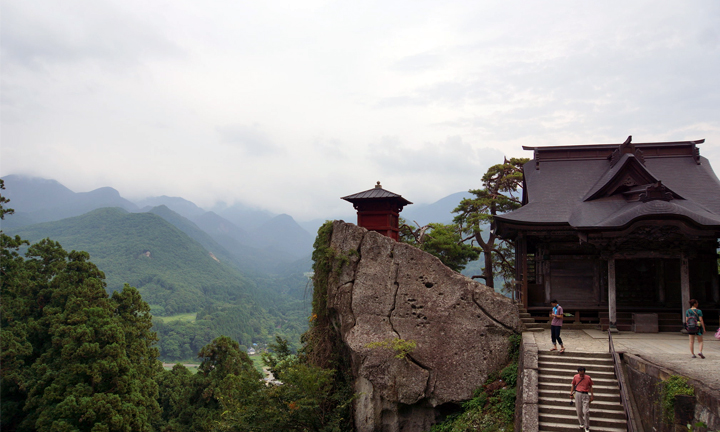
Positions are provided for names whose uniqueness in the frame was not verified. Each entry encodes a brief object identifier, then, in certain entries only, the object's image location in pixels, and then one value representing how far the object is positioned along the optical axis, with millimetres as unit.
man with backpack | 10594
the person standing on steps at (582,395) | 9680
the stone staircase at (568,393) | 10281
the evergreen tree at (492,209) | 23469
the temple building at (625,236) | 14500
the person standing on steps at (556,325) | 12227
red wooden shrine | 18031
